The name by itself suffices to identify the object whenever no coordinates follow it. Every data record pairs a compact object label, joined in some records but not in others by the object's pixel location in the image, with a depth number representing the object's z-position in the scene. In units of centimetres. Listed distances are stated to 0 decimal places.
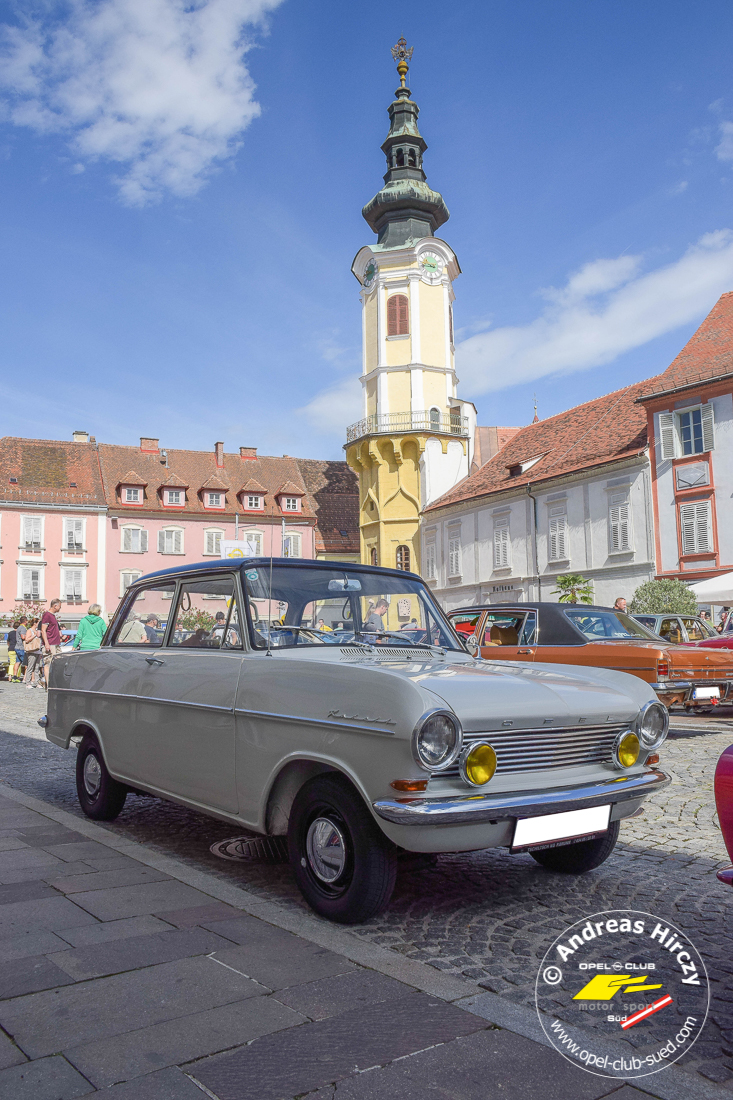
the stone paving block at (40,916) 373
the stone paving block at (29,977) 308
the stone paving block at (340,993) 292
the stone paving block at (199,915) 379
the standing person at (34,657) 2056
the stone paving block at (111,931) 358
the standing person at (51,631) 1902
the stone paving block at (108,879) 434
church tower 4262
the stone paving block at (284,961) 318
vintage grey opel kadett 349
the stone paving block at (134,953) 328
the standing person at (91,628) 1512
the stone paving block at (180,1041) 255
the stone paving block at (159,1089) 239
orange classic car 1004
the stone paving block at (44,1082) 239
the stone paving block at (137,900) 393
